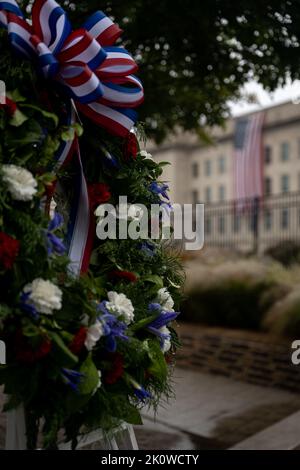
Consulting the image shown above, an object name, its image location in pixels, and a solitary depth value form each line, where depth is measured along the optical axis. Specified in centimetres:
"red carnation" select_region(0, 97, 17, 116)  170
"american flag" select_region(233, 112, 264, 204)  2242
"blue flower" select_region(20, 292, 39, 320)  163
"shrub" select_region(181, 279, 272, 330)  774
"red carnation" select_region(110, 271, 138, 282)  201
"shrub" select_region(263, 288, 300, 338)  670
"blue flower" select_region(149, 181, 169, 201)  224
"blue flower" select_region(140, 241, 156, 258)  214
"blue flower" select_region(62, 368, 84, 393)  167
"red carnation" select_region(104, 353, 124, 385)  182
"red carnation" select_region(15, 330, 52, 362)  164
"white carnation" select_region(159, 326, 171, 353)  208
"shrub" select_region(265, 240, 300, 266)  1277
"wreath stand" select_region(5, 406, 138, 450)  190
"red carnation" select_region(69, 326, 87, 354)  171
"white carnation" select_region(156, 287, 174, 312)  213
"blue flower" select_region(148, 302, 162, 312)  206
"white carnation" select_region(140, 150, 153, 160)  227
